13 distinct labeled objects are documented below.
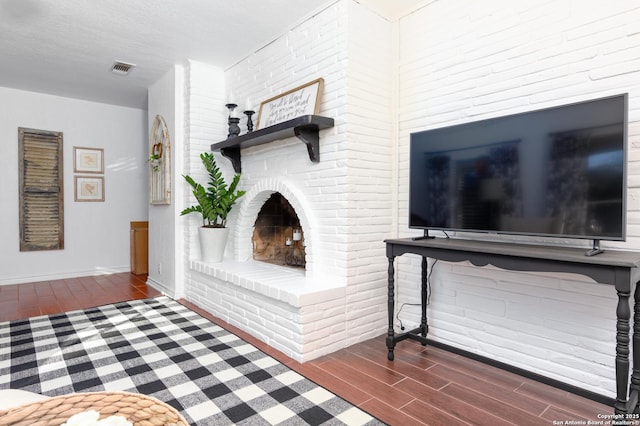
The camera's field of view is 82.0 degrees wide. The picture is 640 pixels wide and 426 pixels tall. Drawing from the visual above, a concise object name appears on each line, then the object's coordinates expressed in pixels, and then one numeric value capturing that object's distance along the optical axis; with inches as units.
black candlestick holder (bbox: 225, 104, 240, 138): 139.6
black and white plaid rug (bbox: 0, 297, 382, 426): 69.3
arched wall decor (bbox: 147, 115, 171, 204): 157.8
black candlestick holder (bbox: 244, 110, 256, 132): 132.9
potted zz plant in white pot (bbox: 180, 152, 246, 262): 138.9
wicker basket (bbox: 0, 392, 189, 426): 35.6
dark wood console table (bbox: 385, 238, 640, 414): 55.9
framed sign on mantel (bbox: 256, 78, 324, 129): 109.0
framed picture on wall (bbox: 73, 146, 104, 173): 200.2
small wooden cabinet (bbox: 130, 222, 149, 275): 200.5
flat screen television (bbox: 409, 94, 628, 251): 63.5
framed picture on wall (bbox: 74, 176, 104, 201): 201.2
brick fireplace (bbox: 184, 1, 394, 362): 98.3
